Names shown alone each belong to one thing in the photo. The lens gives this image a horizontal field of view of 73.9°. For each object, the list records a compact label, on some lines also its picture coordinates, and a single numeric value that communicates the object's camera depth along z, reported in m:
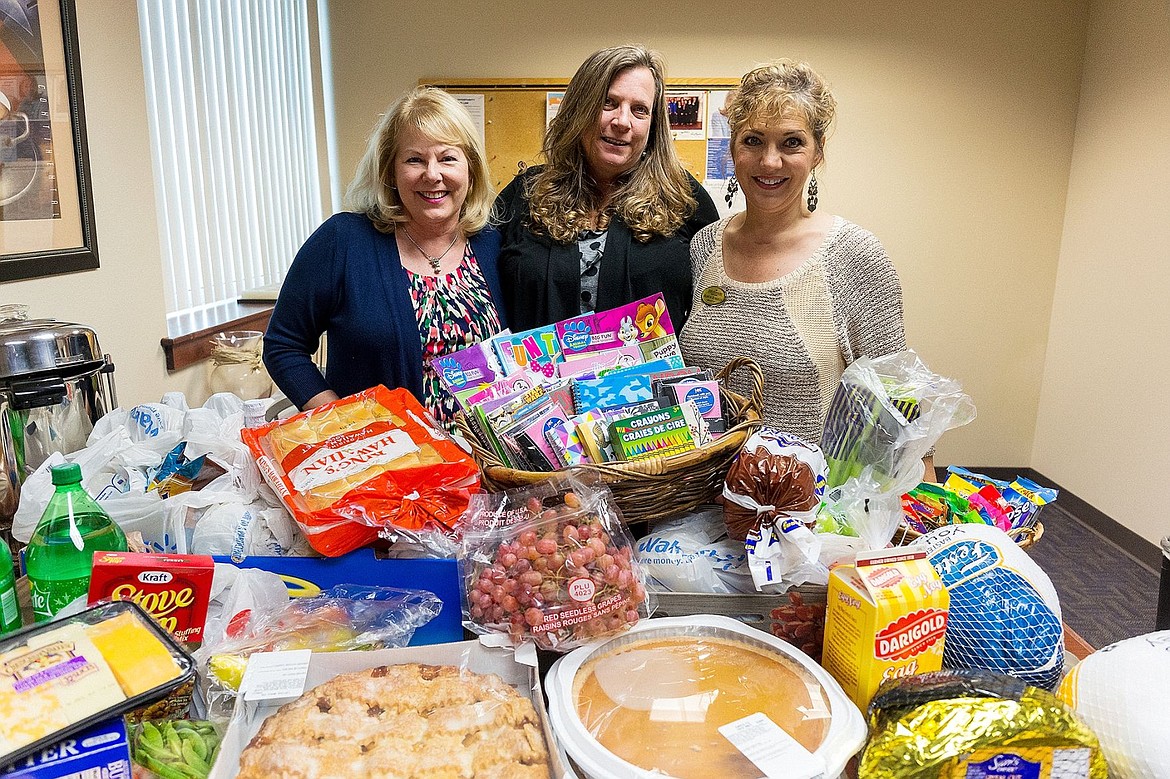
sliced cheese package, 0.64
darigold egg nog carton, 0.79
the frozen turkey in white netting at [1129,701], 0.70
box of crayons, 1.05
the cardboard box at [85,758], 0.63
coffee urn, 1.22
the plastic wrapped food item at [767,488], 0.97
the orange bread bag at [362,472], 1.00
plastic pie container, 0.73
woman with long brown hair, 1.70
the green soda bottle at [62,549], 0.94
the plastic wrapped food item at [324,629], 0.83
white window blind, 2.99
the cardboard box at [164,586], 0.87
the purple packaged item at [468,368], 1.20
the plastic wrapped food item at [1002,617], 0.85
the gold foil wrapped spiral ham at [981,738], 0.68
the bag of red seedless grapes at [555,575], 0.88
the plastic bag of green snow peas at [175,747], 0.74
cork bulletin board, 4.05
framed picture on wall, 1.89
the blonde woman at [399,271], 1.59
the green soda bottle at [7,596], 0.91
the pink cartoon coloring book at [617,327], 1.28
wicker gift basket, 1.01
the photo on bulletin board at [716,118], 4.05
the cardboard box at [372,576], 1.00
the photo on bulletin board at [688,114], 4.05
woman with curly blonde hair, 1.49
